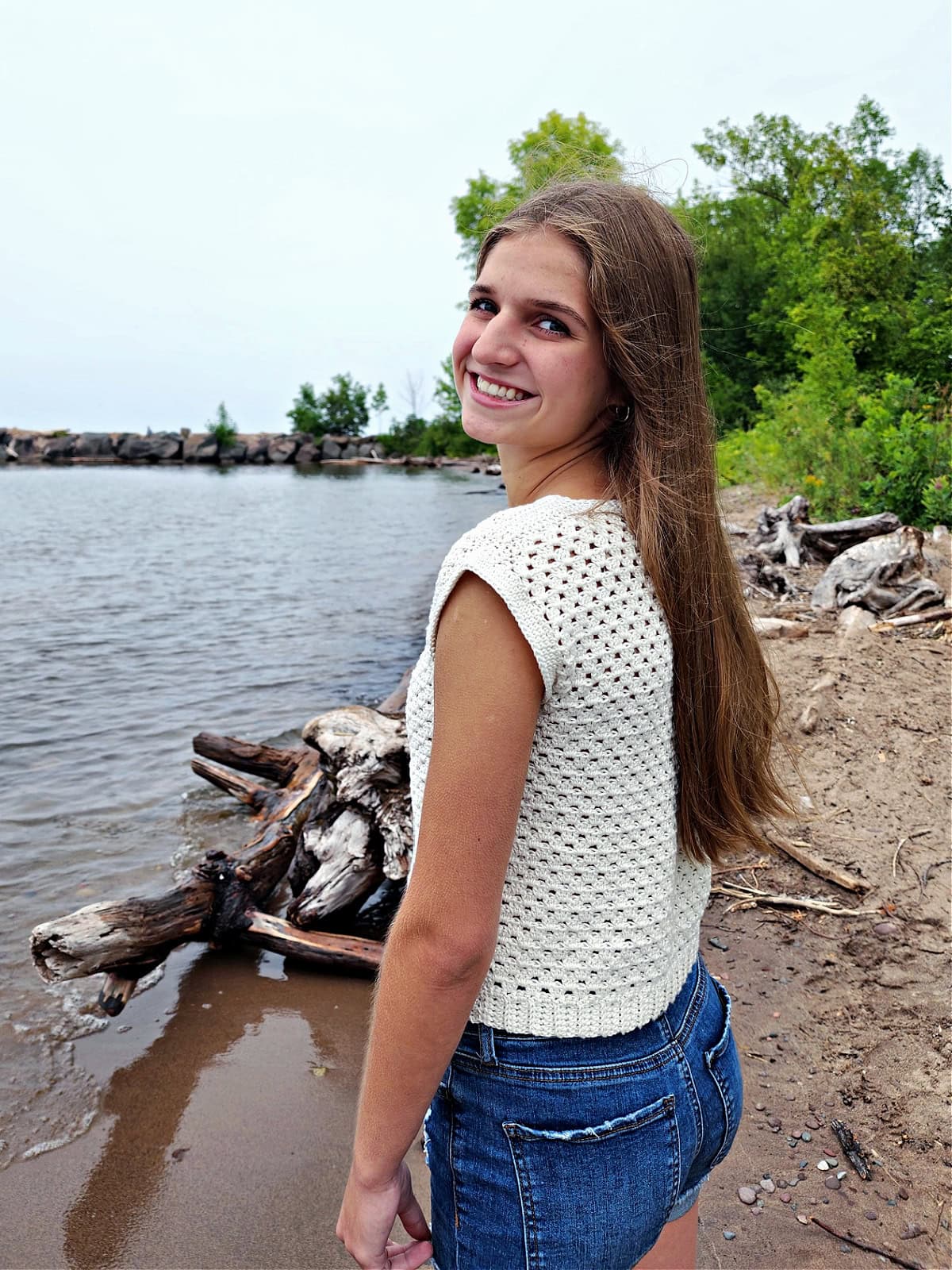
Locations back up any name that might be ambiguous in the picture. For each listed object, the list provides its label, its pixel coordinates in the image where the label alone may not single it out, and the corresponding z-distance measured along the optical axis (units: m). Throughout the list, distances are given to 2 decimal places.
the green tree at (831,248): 22.25
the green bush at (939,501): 9.59
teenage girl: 1.07
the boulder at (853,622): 6.20
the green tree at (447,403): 64.94
